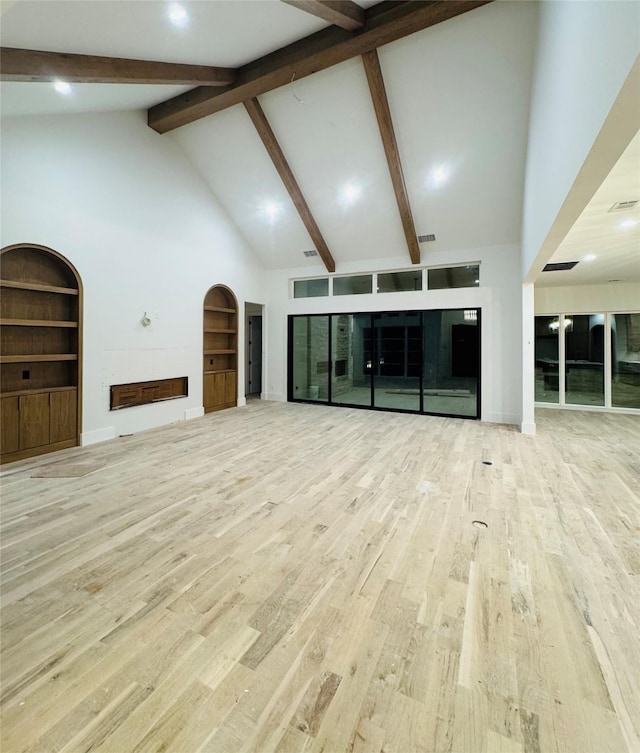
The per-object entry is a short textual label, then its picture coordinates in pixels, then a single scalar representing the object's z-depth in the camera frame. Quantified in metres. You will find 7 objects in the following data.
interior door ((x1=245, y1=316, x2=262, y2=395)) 9.30
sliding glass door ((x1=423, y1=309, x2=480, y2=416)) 6.59
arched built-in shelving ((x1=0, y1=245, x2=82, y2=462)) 4.08
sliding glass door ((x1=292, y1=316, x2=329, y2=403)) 8.09
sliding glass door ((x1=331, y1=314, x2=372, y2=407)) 7.57
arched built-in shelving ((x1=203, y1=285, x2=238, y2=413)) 6.91
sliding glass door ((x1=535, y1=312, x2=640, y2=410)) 6.83
